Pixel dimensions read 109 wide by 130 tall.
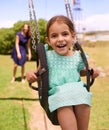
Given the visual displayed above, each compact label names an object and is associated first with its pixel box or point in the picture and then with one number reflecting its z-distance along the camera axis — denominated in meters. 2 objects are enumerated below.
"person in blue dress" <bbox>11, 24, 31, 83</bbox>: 4.70
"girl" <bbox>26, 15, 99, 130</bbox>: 1.57
